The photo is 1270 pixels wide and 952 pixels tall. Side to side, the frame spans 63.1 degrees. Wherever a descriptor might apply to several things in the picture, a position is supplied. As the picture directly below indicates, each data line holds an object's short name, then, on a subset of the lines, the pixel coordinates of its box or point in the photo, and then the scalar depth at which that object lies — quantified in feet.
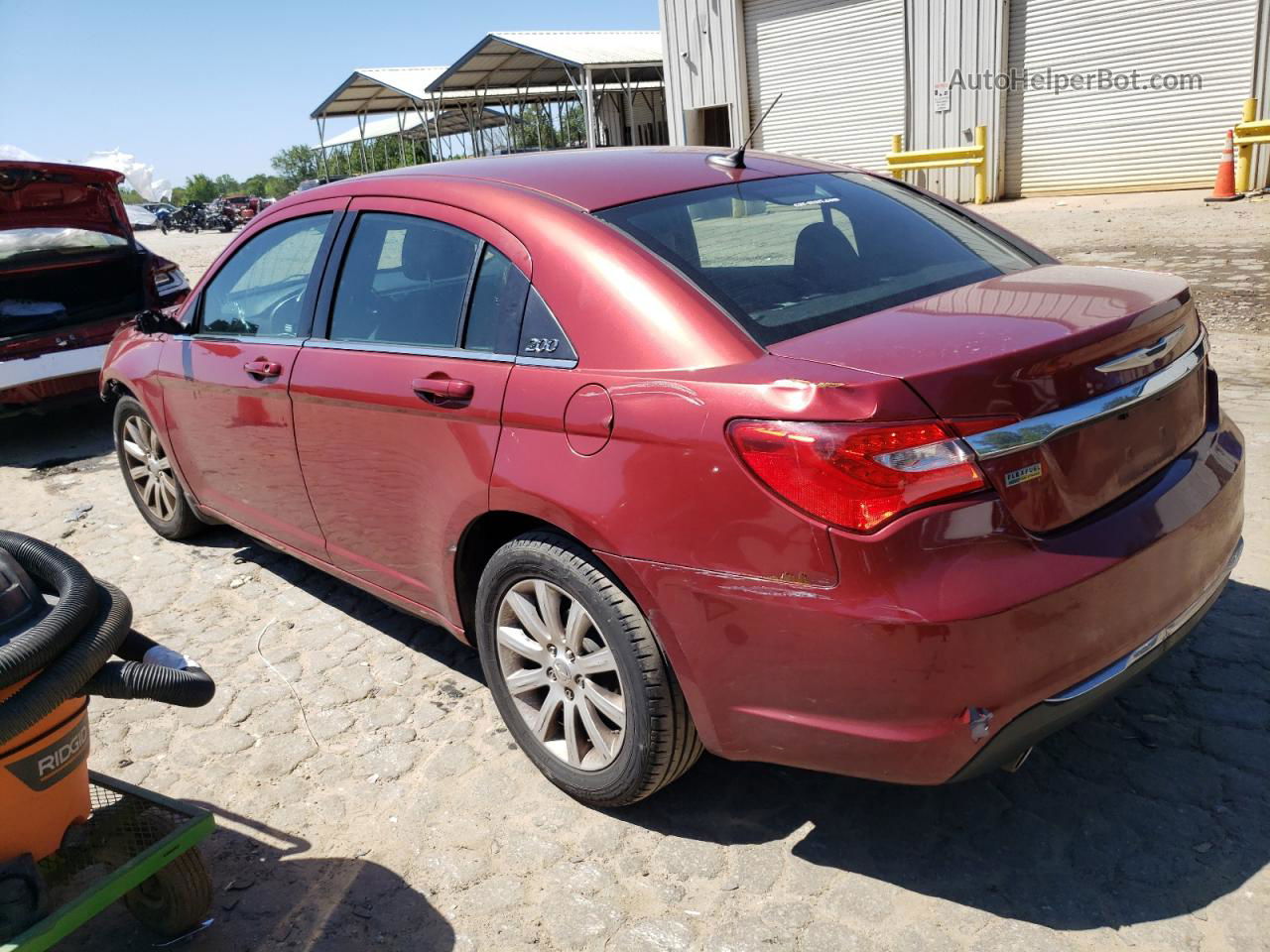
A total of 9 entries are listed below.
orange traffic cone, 46.24
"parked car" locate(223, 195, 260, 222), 134.84
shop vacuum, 6.43
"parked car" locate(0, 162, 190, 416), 22.70
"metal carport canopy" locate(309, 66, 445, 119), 111.14
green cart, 7.47
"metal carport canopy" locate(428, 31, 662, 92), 89.04
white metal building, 50.72
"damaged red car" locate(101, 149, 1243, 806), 6.95
